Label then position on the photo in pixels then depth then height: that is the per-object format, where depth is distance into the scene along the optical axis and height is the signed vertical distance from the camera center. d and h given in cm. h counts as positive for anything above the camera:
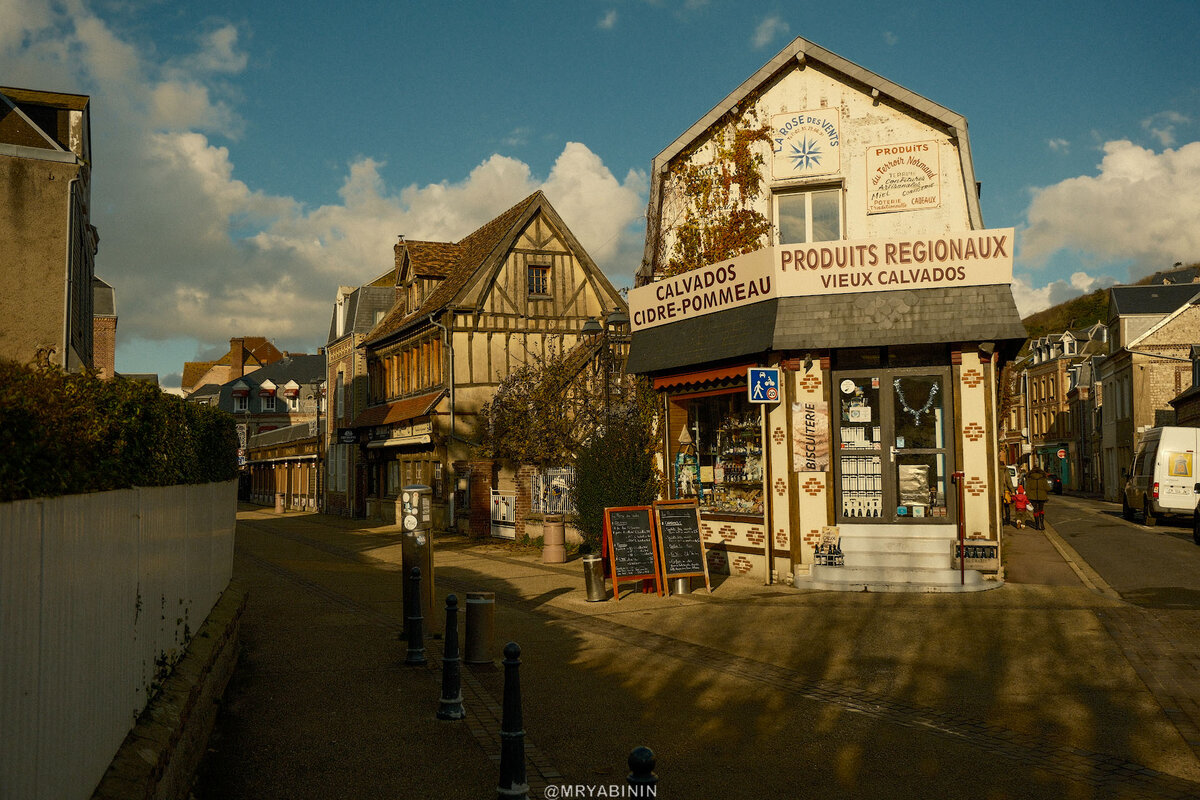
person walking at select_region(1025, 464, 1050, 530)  2572 -90
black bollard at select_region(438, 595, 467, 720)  765 -169
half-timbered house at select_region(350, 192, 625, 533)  2902 +416
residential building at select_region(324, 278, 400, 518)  3844 +332
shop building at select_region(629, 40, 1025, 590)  1434 +188
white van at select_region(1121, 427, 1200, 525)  2509 -37
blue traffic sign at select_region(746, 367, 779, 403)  1476 +112
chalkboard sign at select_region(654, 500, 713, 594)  1430 -113
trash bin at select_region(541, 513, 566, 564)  1966 -155
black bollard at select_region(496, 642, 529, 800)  554 -158
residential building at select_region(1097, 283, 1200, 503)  4941 +469
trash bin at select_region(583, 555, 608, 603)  1386 -158
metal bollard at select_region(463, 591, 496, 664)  973 -162
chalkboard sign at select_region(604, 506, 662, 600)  1396 -114
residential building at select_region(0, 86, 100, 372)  1559 +346
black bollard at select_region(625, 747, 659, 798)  372 -116
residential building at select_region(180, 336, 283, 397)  7862 +857
